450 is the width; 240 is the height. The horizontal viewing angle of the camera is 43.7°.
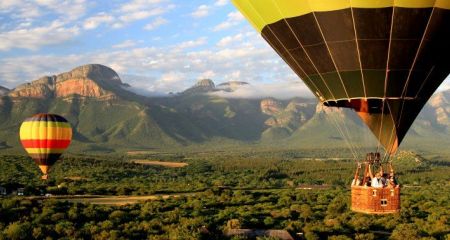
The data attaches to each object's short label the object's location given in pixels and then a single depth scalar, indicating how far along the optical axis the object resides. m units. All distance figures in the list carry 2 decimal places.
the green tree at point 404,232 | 45.44
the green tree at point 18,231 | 38.30
